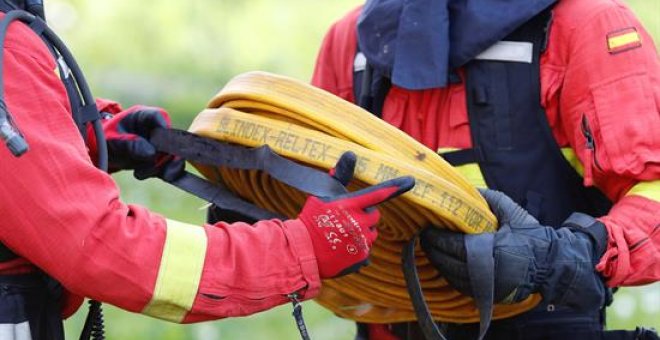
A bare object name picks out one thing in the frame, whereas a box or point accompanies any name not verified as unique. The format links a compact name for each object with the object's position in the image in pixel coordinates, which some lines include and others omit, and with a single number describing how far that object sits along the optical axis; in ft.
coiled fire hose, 14.82
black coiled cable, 15.61
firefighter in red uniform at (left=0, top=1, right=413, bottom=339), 13.35
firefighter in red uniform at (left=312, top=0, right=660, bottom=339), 16.01
